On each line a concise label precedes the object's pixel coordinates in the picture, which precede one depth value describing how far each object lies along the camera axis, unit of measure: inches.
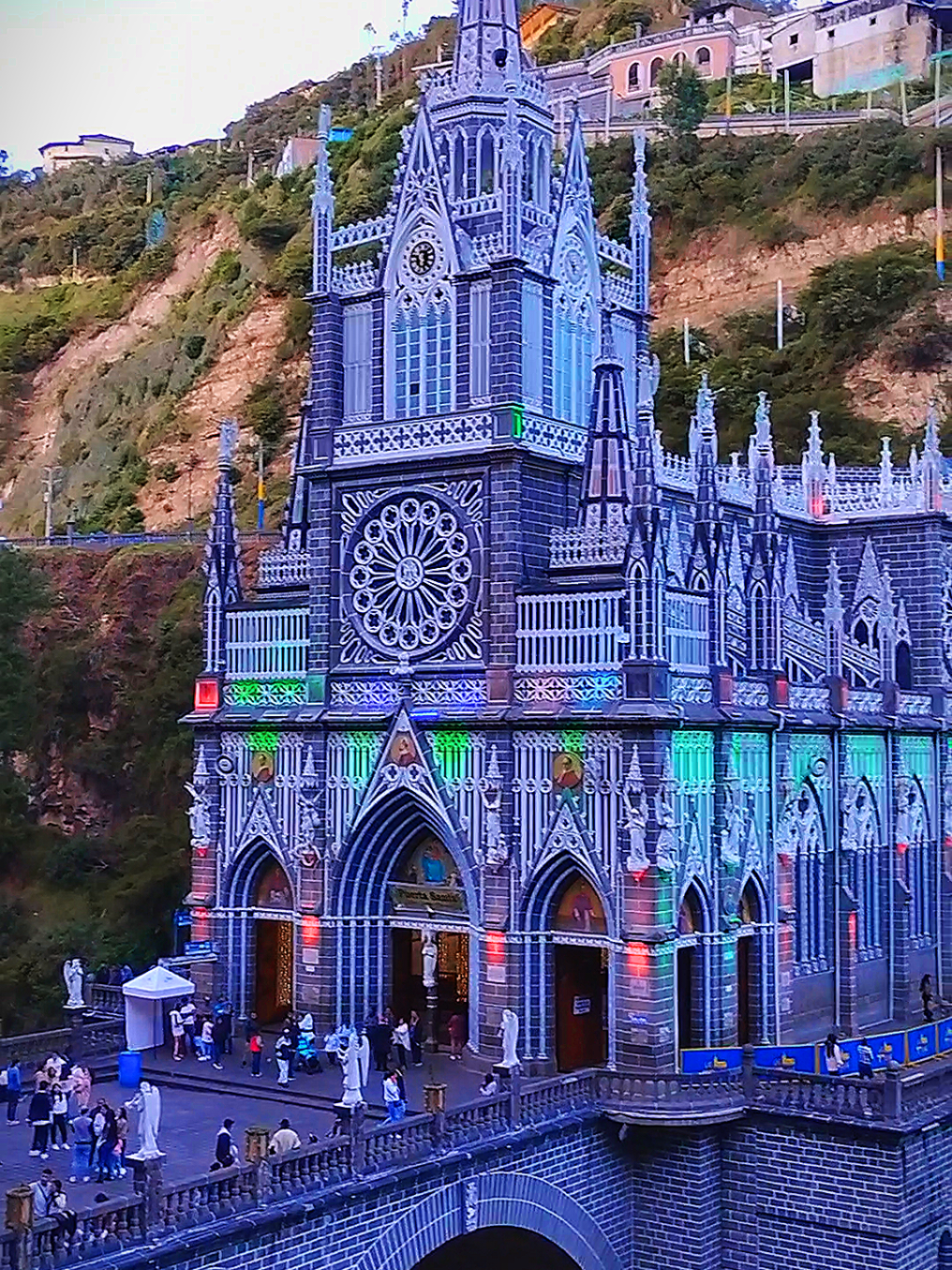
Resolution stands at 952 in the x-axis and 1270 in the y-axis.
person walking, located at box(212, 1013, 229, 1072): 1382.9
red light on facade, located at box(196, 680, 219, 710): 1509.6
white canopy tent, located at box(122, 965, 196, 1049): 1310.3
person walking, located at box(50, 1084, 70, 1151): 1080.2
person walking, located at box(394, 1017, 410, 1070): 1312.7
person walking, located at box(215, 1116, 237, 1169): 979.3
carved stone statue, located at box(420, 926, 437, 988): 1392.7
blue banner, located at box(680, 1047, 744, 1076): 1226.0
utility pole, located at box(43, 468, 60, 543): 3843.8
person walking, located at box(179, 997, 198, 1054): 1381.6
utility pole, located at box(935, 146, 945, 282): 3442.4
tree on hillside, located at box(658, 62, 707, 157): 4197.8
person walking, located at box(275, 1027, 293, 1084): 1248.2
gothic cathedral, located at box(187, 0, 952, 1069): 1278.3
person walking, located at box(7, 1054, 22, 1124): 1159.9
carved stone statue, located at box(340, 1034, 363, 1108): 1004.6
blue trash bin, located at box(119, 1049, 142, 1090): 1278.3
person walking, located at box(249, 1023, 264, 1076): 1300.4
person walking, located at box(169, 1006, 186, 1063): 1368.1
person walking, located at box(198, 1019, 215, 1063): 1344.7
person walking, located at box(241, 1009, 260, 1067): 1424.3
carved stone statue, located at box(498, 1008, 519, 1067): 1205.1
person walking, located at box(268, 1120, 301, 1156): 975.6
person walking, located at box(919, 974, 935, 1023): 1598.2
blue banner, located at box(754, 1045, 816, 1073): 1234.6
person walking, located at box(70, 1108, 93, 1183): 990.4
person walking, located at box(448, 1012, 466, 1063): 1344.7
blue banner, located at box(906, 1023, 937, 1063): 1316.4
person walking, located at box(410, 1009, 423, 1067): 1339.8
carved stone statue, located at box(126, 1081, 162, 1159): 905.0
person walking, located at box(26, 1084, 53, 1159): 1053.8
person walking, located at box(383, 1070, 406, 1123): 1093.8
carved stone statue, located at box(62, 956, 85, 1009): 1400.1
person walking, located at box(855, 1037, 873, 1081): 1248.8
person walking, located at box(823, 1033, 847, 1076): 1240.8
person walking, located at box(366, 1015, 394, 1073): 1324.4
